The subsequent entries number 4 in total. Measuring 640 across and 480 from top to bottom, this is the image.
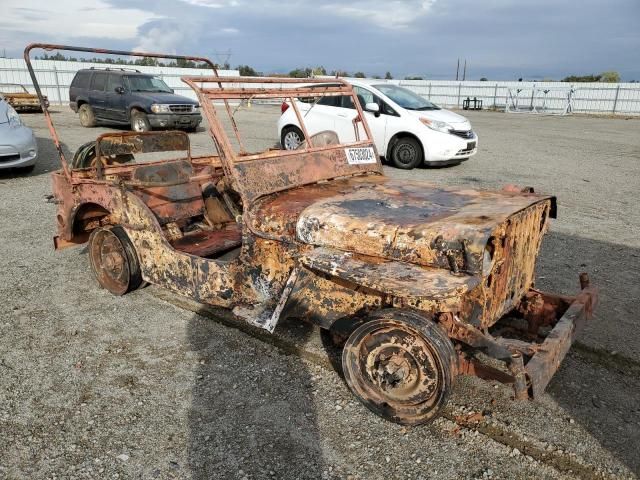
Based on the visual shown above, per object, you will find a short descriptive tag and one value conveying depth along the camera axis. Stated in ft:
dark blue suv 46.34
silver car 28.30
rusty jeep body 8.66
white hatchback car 33.04
